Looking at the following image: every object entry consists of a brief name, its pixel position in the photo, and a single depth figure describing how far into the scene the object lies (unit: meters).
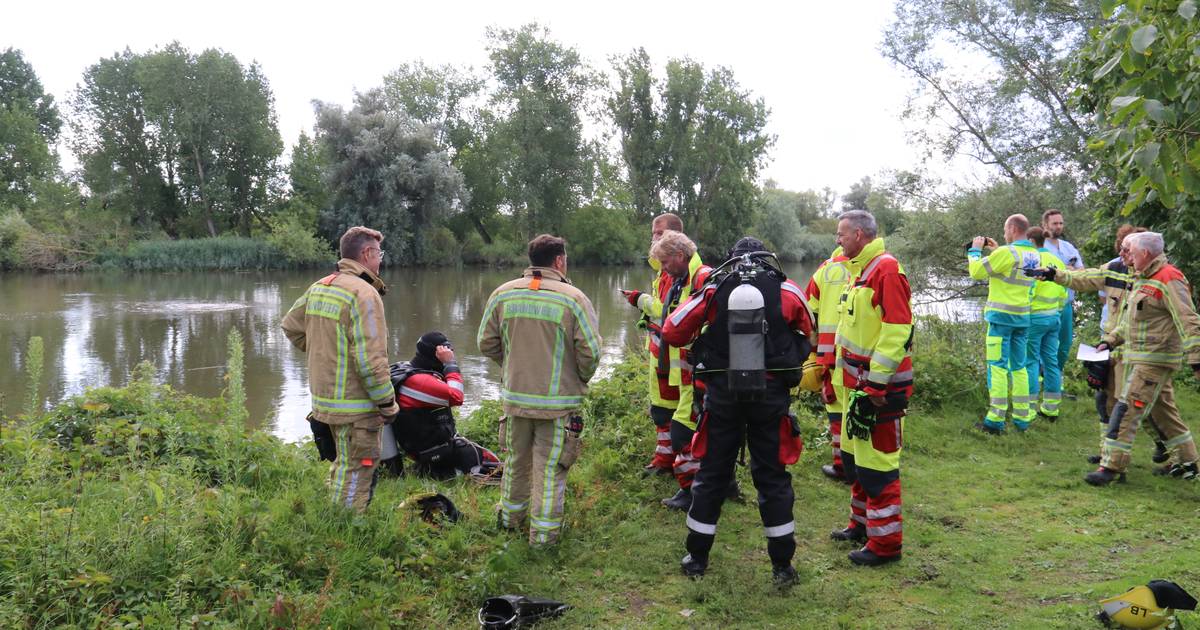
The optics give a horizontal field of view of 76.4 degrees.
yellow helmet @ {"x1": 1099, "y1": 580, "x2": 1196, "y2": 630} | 3.42
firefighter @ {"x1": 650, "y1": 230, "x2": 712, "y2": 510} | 5.12
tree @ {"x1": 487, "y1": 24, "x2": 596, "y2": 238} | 49.12
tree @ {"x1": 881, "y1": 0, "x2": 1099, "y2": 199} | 17.77
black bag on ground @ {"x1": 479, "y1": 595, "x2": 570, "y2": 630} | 3.73
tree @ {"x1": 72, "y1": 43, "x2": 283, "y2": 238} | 45.75
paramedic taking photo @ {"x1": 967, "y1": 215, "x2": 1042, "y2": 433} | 7.48
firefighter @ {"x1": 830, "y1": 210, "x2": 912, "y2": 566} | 4.50
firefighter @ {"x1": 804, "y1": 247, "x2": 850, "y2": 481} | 5.98
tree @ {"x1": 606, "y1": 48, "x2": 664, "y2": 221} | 50.75
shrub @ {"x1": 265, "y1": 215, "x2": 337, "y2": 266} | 41.62
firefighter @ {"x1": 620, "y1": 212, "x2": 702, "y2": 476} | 5.62
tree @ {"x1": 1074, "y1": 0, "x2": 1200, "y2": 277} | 2.43
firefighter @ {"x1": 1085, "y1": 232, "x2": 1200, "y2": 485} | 5.83
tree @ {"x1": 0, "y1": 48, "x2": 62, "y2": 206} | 45.09
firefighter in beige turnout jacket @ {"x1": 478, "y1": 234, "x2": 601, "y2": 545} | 4.67
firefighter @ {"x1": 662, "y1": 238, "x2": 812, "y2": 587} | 4.28
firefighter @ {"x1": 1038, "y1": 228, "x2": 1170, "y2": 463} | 6.42
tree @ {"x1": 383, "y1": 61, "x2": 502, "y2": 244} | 53.22
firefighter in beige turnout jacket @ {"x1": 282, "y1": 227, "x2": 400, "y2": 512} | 4.63
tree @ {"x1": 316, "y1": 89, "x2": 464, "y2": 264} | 41.06
